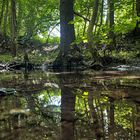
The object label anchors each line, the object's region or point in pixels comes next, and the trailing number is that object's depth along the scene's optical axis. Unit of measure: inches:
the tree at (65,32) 329.2
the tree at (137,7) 333.9
